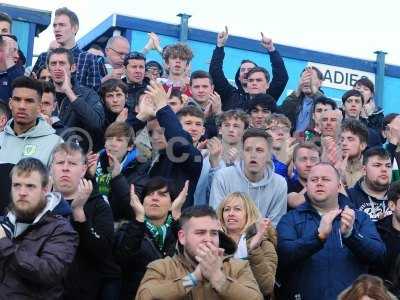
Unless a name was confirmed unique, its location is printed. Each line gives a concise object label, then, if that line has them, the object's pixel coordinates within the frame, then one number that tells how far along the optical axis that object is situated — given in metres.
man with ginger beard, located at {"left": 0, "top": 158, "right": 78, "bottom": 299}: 5.70
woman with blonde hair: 6.71
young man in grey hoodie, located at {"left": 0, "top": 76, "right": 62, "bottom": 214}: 7.34
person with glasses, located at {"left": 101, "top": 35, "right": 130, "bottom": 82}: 11.39
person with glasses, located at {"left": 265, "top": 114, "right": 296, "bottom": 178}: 8.94
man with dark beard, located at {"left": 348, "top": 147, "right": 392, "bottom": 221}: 8.36
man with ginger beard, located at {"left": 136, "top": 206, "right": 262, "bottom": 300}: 5.80
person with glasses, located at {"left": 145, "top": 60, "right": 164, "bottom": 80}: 11.43
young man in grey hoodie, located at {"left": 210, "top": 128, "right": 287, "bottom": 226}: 7.92
